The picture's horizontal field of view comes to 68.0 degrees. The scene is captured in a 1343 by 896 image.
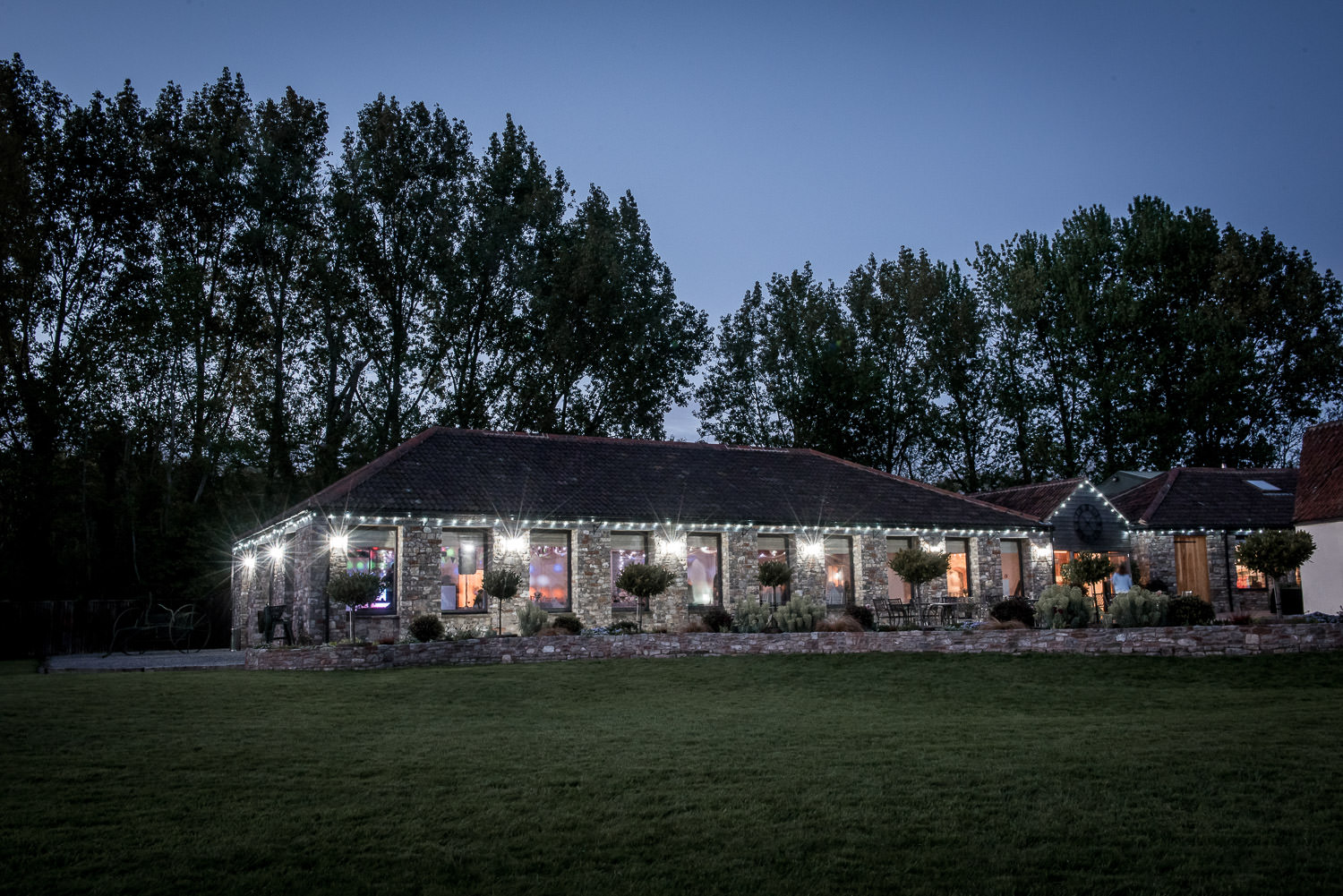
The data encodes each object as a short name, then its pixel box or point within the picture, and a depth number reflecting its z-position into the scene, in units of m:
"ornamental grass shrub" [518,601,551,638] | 20.36
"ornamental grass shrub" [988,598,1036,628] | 21.09
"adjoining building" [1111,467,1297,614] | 29.95
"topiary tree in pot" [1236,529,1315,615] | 20.66
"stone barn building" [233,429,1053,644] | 21.70
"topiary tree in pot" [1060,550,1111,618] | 23.20
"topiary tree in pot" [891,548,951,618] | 23.17
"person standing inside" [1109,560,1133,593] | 28.14
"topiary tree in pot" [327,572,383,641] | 19.48
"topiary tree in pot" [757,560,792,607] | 23.80
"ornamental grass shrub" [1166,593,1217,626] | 17.83
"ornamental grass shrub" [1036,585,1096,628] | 19.56
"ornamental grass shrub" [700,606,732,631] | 21.03
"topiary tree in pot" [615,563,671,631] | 21.94
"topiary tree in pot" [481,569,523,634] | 20.86
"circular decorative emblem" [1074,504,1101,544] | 29.56
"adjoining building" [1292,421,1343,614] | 22.23
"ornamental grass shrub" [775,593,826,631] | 19.98
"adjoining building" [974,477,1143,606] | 29.22
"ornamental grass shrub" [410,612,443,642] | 19.64
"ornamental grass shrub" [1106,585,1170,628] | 17.95
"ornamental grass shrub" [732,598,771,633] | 20.53
